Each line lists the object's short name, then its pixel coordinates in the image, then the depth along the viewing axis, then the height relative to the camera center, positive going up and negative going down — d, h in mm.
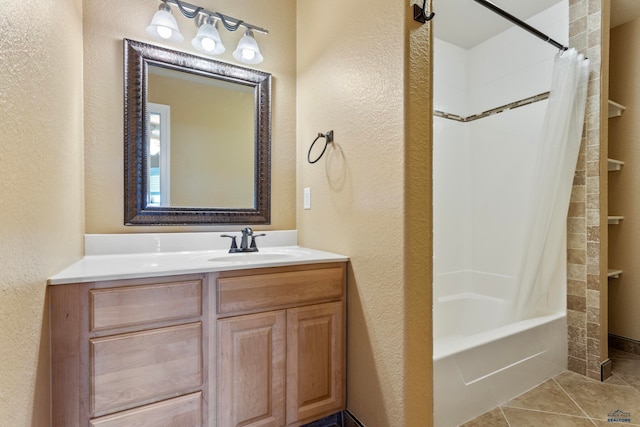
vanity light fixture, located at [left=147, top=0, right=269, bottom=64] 1491 +958
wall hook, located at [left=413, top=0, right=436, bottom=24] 1119 +749
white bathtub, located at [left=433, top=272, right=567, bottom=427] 1378 -824
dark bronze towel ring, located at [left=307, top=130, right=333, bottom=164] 1562 +387
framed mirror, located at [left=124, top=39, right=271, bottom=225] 1518 +400
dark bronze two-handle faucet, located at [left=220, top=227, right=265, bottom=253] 1627 -180
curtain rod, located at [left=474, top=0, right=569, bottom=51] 1573 +1089
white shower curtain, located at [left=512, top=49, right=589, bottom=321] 1863 +240
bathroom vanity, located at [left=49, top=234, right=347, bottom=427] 958 -490
